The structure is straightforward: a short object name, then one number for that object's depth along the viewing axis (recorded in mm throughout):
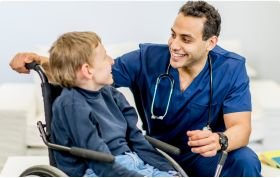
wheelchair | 1820
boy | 1862
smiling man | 2215
